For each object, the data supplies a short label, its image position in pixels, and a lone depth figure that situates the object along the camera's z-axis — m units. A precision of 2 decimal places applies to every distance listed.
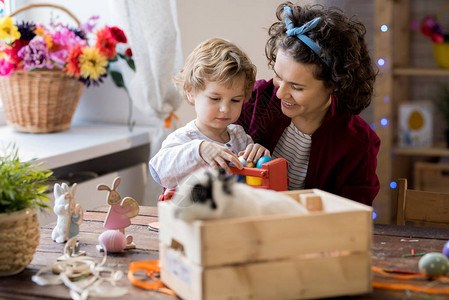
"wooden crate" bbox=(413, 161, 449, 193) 3.53
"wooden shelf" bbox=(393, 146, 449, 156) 3.48
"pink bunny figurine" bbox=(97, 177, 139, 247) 1.40
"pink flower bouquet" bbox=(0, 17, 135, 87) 2.51
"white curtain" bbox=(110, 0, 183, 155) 2.66
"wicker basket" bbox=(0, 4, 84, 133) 2.55
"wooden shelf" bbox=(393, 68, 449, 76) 3.45
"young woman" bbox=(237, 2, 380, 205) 1.71
